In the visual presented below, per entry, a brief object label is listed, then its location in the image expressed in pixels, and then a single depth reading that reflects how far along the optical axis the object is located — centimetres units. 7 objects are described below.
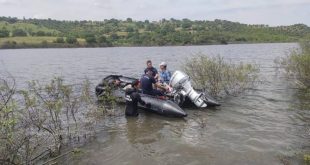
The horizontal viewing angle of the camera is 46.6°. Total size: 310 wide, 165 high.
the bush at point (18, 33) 9731
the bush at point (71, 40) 9206
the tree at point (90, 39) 9344
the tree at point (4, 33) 9072
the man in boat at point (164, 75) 1600
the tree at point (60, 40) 9274
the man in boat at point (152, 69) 1589
